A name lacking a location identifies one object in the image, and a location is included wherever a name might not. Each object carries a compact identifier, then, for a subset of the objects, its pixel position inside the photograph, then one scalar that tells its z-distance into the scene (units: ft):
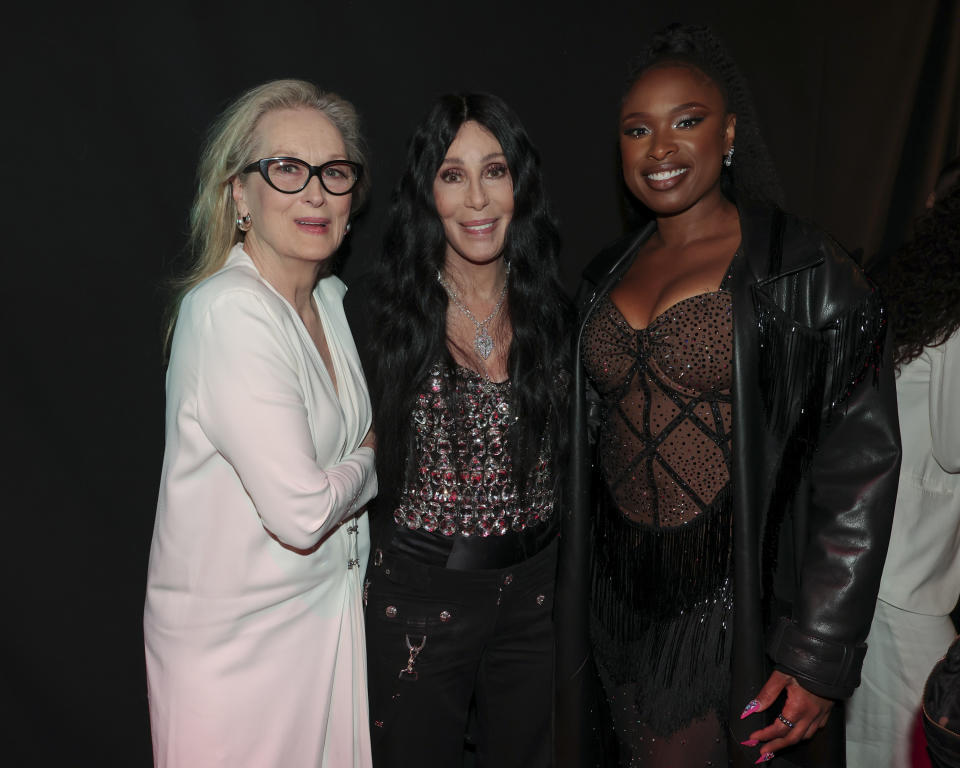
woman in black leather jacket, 6.03
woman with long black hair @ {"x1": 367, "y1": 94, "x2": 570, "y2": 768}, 6.94
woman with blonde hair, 5.77
